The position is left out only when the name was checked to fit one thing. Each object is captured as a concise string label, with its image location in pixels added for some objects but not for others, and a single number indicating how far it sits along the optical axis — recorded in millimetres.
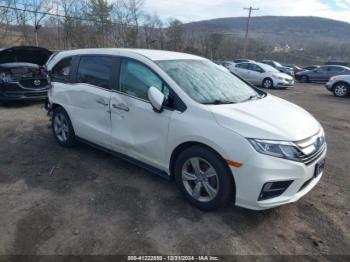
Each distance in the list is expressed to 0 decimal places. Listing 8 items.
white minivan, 2965
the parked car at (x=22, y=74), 7902
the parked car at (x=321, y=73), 21214
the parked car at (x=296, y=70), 25030
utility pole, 42869
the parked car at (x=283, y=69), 24667
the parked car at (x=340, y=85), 14070
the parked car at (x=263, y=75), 16688
